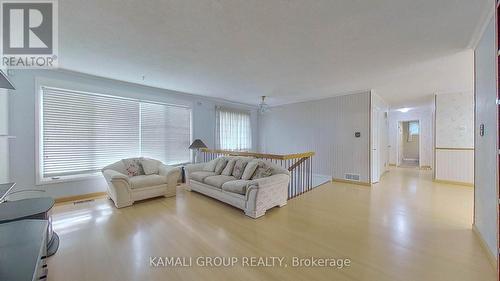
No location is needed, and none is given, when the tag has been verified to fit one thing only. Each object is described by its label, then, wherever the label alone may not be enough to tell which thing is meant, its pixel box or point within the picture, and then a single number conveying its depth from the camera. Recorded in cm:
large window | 368
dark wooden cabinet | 82
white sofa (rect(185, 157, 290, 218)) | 312
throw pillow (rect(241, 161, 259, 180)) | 370
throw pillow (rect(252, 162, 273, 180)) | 363
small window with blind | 646
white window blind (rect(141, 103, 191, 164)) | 491
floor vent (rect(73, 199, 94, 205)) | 376
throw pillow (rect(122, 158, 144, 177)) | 418
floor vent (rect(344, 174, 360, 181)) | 530
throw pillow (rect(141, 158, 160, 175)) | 434
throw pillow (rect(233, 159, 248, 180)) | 395
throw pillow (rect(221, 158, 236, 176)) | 416
